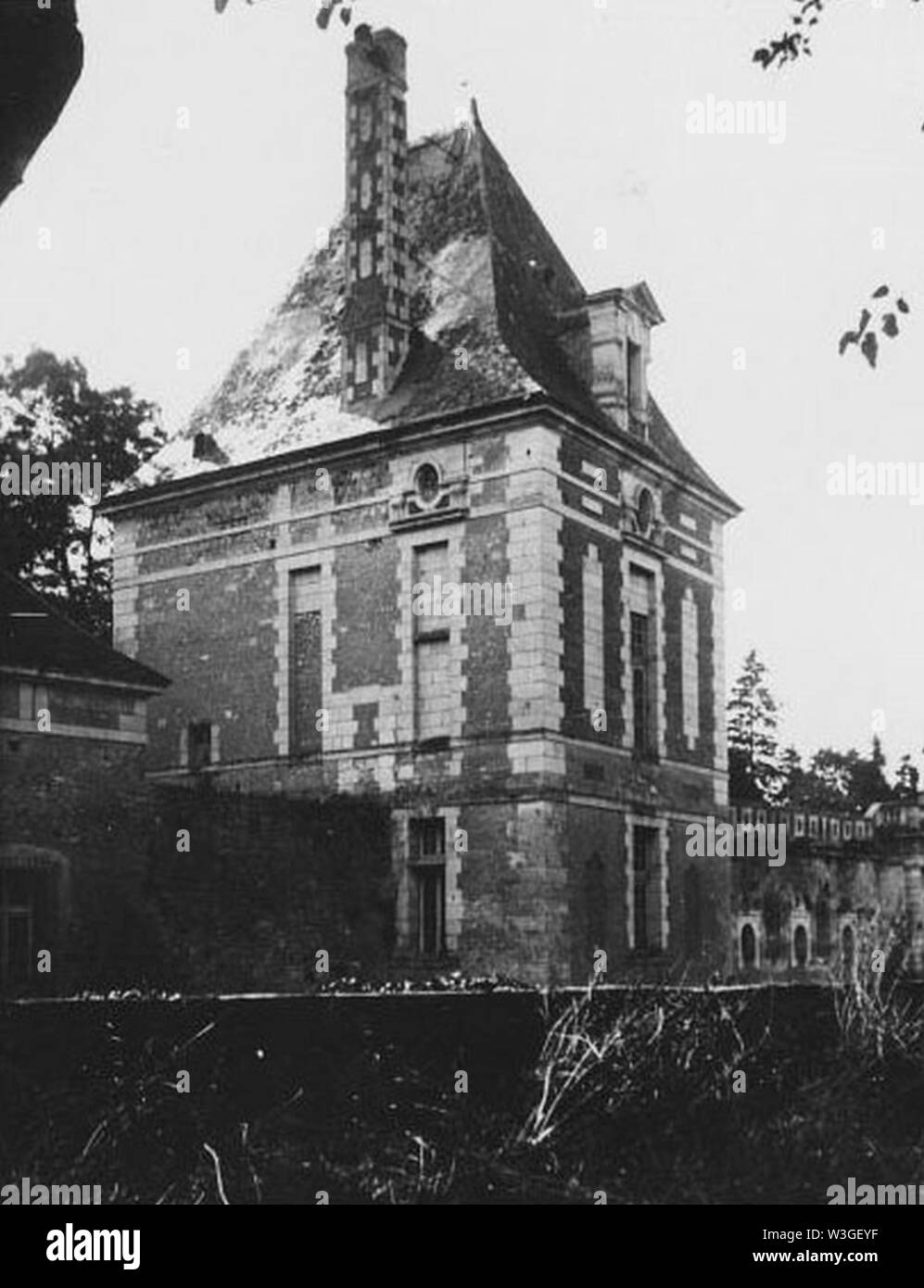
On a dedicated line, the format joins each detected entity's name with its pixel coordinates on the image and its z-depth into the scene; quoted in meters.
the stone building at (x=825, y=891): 28.69
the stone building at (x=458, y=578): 21.88
